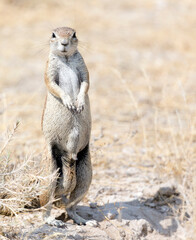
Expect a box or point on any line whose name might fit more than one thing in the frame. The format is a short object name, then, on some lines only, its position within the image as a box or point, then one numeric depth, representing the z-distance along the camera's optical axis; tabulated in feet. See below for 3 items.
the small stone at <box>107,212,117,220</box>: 28.23
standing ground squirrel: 24.45
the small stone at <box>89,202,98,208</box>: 29.66
